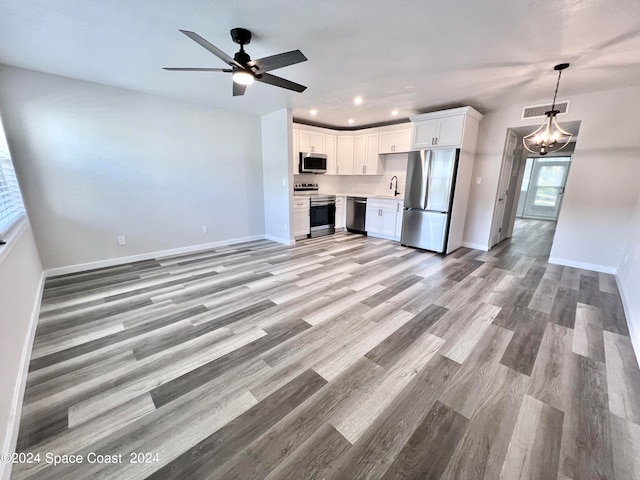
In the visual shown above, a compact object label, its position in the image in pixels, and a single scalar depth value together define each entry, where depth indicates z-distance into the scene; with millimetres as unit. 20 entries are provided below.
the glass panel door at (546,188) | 8180
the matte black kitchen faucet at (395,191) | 5839
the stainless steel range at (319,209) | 5637
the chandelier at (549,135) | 2979
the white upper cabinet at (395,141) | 5215
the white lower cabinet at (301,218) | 5324
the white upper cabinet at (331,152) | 5895
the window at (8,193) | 2338
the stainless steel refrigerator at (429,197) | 4328
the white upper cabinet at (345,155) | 6035
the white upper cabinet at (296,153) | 5279
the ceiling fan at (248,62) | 1967
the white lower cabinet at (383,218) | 5360
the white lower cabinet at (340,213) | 6121
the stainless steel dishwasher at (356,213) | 5896
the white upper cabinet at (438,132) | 4145
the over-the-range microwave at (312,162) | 5426
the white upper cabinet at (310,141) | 5391
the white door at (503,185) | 4557
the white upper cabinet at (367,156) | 5727
